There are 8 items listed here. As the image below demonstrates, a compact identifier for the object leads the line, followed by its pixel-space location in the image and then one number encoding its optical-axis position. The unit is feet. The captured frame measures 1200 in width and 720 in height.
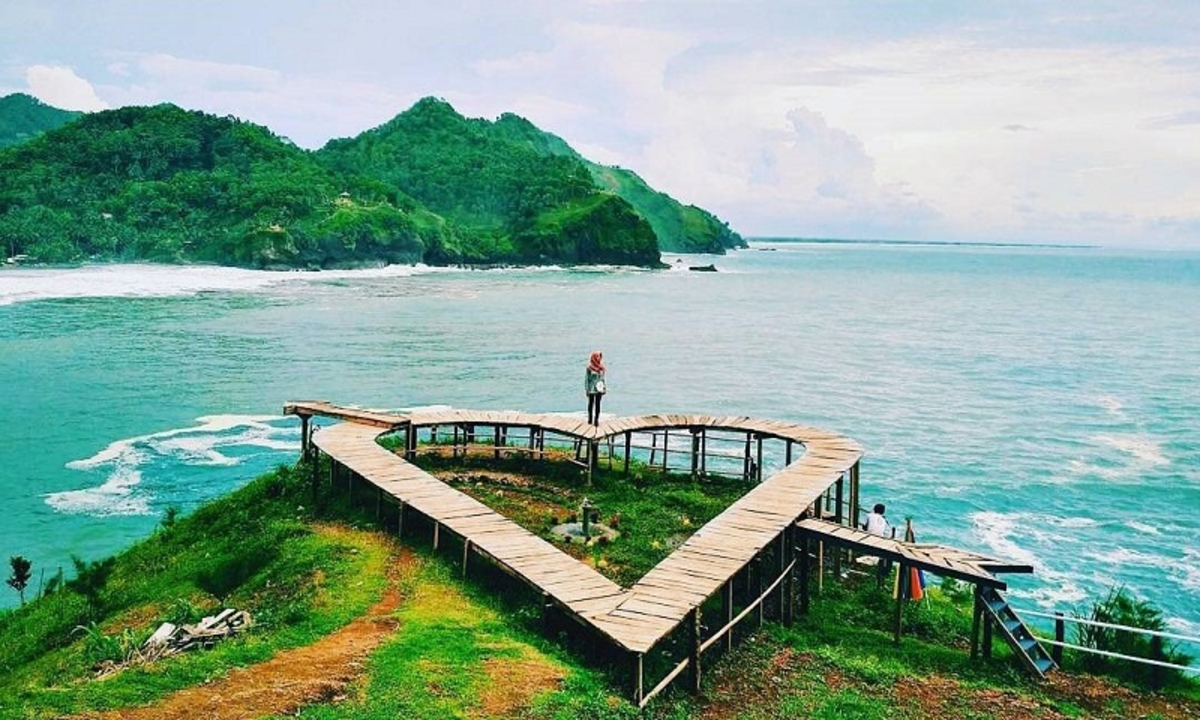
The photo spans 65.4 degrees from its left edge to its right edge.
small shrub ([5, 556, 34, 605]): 57.88
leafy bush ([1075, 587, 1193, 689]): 46.29
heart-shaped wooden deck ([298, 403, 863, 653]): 43.93
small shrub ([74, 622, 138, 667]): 44.01
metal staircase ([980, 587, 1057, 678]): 46.11
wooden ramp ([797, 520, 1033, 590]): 47.11
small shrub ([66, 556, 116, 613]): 54.60
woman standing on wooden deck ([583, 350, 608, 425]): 78.74
